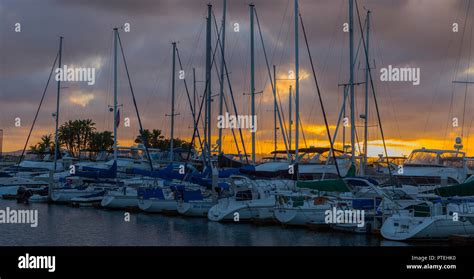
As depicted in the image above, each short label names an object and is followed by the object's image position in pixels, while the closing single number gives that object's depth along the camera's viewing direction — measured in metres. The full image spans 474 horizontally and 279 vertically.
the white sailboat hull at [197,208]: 43.62
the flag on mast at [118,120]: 60.89
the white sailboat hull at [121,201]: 50.56
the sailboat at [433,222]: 29.20
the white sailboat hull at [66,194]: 57.81
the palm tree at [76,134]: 108.94
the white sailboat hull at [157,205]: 46.56
